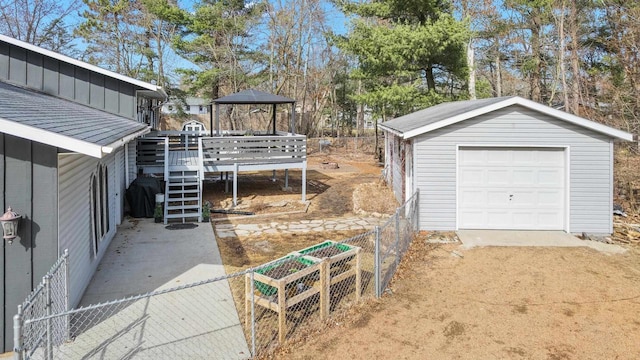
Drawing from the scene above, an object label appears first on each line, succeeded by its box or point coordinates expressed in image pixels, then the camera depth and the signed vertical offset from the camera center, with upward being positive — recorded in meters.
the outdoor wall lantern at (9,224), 4.85 -0.52
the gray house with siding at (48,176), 5.00 +0.00
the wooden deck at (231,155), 14.10 +0.70
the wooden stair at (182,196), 12.08 -0.59
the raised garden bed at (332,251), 6.71 -1.13
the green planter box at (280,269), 5.77 -1.33
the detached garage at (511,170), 10.66 +0.23
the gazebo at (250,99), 15.45 +2.67
